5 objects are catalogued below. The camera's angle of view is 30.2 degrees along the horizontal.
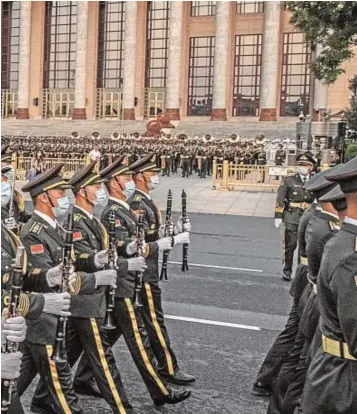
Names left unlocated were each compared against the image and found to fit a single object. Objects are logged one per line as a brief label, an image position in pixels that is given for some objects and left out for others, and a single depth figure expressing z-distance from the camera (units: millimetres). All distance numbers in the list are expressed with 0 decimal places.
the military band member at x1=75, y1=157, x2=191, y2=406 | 4852
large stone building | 45625
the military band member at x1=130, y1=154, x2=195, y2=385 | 5246
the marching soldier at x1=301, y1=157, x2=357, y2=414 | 2732
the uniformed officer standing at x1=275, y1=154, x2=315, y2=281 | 9938
